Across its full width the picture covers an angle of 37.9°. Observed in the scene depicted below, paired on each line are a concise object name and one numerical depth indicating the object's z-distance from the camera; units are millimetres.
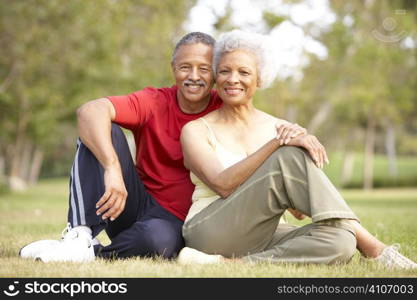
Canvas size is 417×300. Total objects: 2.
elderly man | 4074
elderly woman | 3725
